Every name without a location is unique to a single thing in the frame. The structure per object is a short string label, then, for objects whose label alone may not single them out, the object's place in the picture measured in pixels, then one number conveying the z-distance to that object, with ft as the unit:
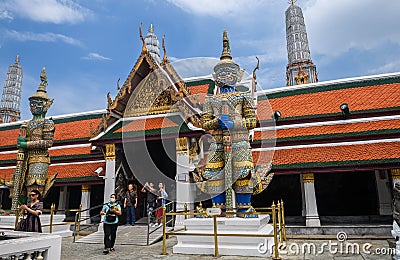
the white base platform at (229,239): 18.85
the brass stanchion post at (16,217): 29.66
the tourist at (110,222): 21.76
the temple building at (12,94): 159.63
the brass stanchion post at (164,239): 20.39
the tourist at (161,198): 31.50
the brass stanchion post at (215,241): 18.75
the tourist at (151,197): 33.64
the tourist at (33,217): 17.38
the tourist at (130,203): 32.12
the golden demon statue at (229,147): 21.31
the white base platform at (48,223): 31.32
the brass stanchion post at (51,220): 31.47
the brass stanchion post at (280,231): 21.23
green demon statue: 31.14
